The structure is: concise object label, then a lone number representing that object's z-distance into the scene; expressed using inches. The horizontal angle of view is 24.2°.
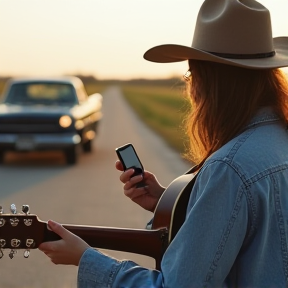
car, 526.6
